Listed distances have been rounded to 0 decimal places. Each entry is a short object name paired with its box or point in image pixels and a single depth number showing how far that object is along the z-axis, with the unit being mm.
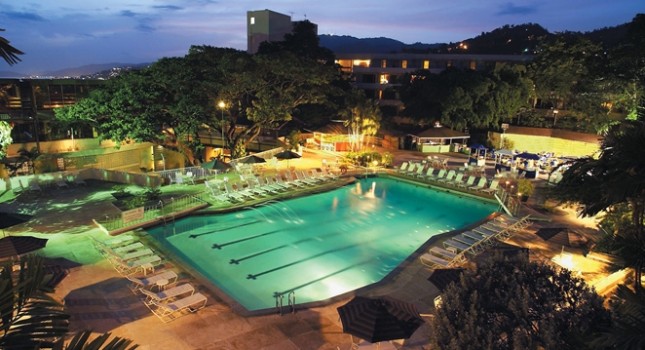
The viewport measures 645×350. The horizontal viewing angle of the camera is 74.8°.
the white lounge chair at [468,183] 22564
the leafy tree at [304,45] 47922
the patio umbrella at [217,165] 21703
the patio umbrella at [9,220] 12250
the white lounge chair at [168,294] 9967
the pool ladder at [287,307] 10067
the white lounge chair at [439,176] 24109
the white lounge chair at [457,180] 23033
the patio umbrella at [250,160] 23483
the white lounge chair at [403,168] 26094
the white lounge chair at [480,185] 22062
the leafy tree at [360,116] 32812
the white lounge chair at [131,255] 12026
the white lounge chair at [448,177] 23662
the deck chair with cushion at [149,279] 10734
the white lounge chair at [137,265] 11823
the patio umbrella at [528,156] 27250
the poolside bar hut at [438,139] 32844
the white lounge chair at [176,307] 9664
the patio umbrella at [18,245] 10641
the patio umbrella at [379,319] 7867
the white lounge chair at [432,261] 12938
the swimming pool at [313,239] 13148
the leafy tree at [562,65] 34844
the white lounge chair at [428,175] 24594
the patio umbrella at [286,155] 24534
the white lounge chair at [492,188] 21522
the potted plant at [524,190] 20312
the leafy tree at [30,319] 2994
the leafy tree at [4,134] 13047
